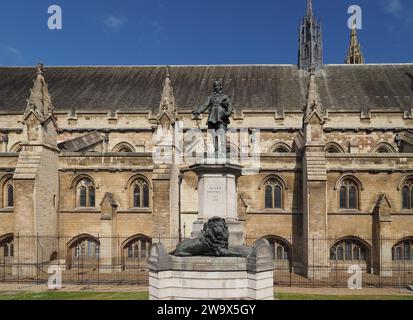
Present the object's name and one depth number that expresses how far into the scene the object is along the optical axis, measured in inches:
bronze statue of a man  533.0
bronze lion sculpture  463.2
